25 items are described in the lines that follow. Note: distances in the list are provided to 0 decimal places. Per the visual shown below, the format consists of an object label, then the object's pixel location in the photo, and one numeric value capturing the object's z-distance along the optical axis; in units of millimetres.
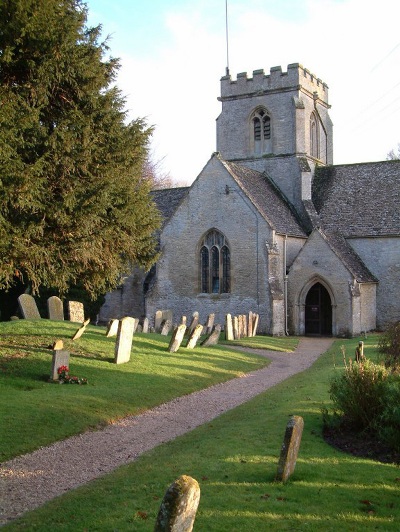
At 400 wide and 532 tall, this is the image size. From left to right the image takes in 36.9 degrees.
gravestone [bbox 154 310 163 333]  24859
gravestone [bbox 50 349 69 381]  13977
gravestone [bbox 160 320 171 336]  23875
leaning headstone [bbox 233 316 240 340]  26152
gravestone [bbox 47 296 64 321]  22141
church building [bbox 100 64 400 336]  30016
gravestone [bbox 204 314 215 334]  25878
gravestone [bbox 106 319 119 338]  19453
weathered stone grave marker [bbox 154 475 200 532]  4555
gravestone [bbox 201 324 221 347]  21969
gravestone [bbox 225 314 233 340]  25252
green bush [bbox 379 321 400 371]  14470
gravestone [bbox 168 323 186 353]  19078
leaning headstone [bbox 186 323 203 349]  20531
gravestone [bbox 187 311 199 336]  22078
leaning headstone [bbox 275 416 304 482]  7652
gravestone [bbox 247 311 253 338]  27672
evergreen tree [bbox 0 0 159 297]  14570
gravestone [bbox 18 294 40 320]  21625
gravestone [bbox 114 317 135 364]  16297
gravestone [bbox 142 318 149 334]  24156
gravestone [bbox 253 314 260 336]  28317
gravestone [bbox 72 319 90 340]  18078
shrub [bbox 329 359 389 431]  10157
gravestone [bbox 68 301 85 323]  22812
